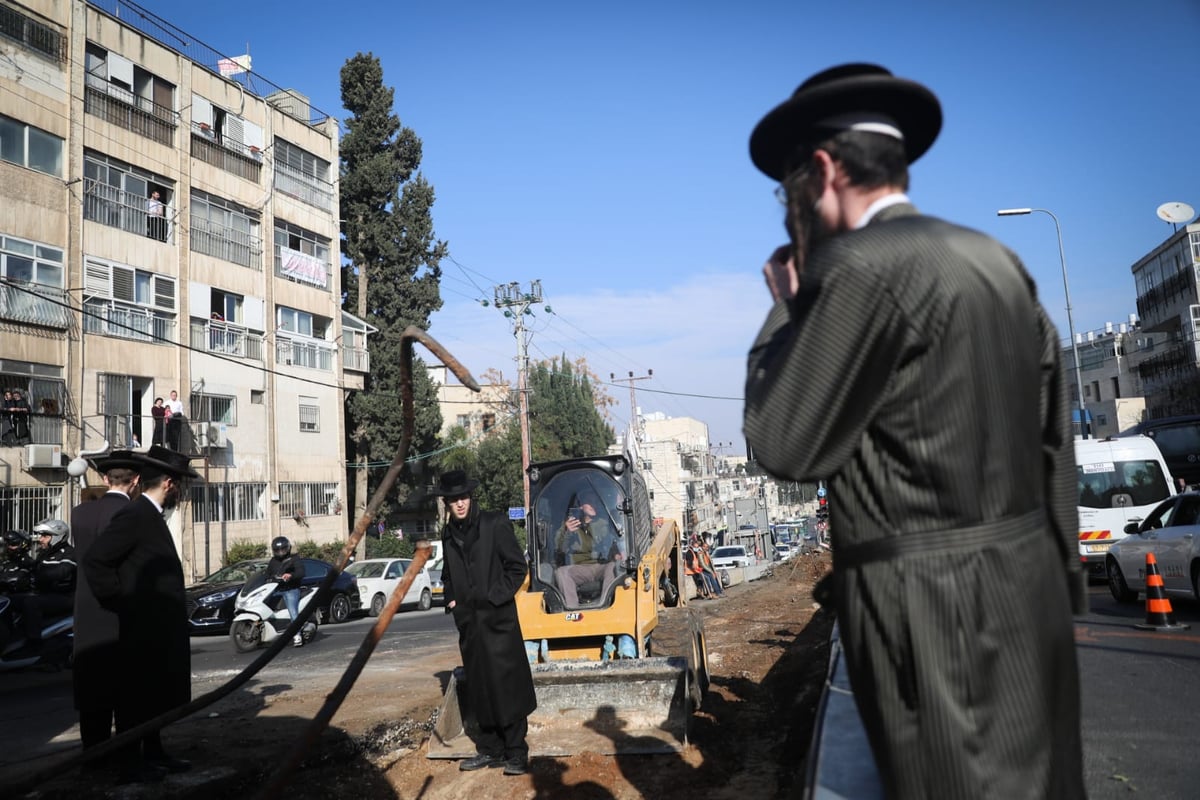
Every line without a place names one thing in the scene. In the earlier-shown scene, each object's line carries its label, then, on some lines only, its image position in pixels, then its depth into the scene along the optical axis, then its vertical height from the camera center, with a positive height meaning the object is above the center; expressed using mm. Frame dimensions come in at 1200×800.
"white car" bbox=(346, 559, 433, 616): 23312 -1635
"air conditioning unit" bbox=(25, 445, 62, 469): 21969 +2101
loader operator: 10320 -404
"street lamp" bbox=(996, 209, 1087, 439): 27391 +5218
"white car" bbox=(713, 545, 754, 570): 42031 -2764
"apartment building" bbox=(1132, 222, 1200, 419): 52938 +9728
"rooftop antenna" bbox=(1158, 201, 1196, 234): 37062 +10775
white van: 16047 -153
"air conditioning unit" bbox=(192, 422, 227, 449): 27469 +2965
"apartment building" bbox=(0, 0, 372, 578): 23078 +7985
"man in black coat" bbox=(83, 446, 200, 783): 5957 -563
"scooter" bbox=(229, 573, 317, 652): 15148 -1477
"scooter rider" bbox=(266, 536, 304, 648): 15672 -786
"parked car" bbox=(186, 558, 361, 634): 18938 -1445
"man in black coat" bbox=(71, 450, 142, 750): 6066 -831
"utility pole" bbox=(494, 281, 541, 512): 40469 +9493
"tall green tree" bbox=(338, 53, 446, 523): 40062 +12991
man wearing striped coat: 1577 -6
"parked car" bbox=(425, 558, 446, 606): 26750 -1812
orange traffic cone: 9742 -1425
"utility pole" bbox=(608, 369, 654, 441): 71562 +8918
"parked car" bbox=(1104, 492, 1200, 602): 10945 -951
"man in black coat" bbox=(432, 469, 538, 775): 6348 -782
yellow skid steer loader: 7023 -1249
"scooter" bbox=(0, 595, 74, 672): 12070 -1388
